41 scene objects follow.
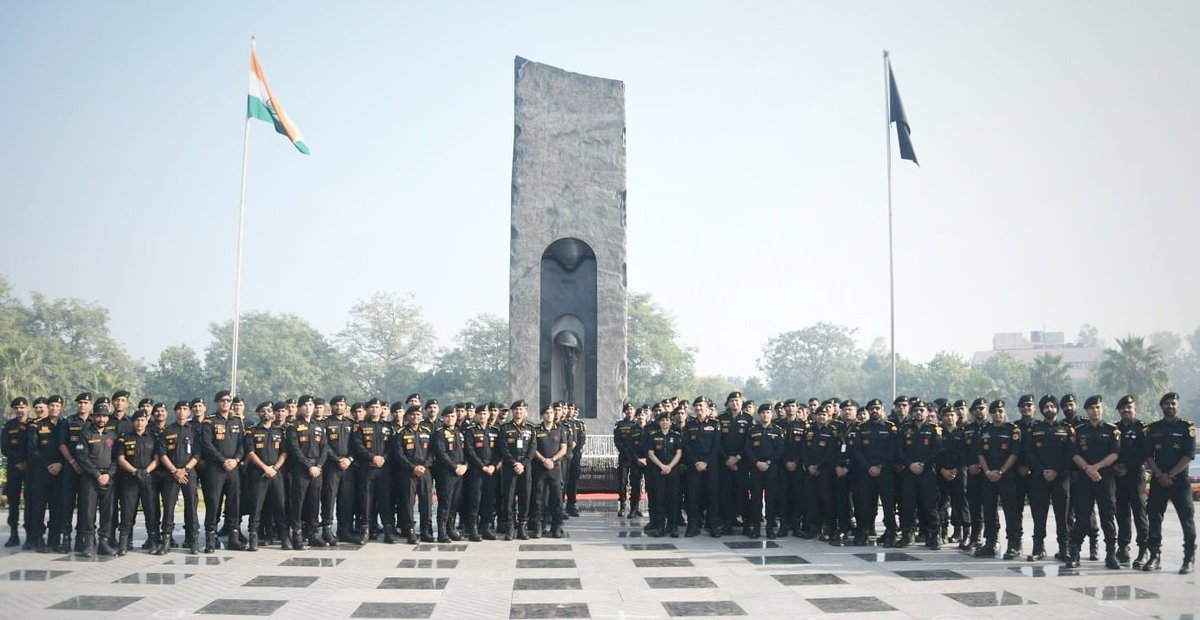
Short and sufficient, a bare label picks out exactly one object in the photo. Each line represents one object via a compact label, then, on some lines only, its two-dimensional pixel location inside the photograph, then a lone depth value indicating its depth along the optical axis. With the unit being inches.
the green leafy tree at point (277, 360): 1950.1
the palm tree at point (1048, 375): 1760.6
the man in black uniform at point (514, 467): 369.7
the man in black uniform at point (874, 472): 352.5
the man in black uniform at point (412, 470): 357.1
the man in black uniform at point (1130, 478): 295.9
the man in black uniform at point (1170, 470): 285.6
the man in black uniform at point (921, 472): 343.6
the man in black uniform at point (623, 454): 449.4
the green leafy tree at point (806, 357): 3191.4
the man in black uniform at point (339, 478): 348.5
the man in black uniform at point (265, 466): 333.4
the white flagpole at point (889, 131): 682.3
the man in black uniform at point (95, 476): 317.1
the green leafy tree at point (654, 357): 2075.5
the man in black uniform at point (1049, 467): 308.7
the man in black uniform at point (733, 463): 385.7
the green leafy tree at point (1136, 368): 1665.8
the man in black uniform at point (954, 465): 343.6
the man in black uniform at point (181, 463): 323.3
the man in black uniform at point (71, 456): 324.8
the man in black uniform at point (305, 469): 338.3
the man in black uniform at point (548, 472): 373.7
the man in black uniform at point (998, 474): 321.4
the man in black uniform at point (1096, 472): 295.9
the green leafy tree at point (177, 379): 1942.7
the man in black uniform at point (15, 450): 341.7
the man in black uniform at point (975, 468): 336.2
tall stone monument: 598.9
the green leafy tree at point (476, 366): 1977.1
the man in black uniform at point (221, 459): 325.1
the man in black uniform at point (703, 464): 382.3
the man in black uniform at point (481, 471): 368.5
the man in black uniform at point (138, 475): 323.9
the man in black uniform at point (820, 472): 369.1
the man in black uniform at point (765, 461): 380.5
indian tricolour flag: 647.8
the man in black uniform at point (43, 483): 331.9
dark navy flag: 704.4
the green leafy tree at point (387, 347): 2096.5
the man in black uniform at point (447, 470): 362.6
